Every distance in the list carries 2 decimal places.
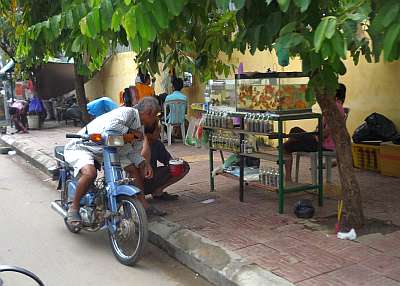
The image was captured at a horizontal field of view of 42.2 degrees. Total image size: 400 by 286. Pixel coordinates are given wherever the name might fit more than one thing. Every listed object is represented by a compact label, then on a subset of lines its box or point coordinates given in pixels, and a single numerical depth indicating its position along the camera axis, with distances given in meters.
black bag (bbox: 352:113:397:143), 7.36
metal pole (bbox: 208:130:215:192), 6.77
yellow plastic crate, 7.34
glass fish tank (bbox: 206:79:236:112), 6.60
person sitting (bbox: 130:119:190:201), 6.20
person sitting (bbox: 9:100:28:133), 16.22
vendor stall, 5.62
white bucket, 17.00
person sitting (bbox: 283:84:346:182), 6.12
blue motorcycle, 4.73
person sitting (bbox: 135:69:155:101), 11.23
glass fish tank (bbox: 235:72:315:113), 5.64
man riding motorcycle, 5.19
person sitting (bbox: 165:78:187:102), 10.88
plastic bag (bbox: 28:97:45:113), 16.91
